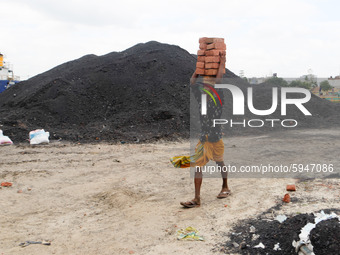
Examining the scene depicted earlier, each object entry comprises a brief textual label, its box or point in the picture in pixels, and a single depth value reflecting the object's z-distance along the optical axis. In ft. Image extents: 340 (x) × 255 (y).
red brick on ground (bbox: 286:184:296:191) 17.10
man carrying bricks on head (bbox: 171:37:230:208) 16.08
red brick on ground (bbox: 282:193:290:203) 15.69
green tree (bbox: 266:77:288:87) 102.12
